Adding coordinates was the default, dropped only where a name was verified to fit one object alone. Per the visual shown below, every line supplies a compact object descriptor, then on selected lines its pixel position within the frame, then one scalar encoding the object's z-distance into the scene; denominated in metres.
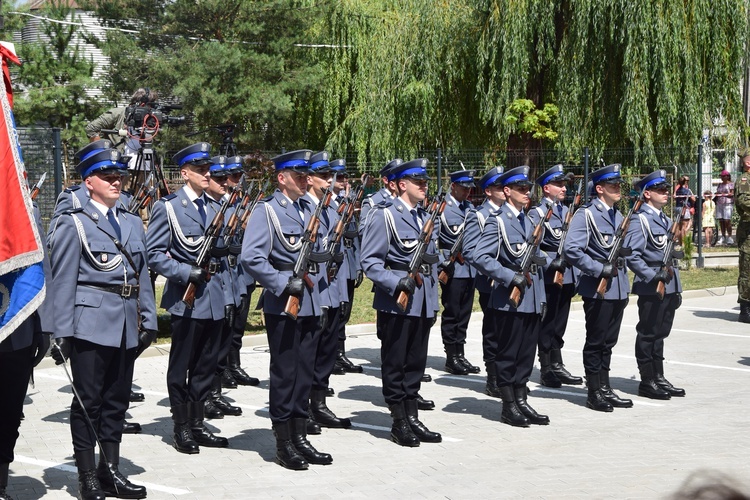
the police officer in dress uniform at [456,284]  11.48
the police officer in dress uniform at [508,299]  8.83
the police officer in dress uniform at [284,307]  7.44
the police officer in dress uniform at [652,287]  9.89
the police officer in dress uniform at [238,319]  9.57
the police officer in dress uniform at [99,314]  6.55
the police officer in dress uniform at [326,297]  7.95
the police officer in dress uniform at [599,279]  9.45
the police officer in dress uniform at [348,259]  11.35
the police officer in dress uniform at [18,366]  6.38
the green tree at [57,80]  28.45
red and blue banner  5.79
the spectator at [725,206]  24.70
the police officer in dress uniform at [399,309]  8.16
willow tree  20.50
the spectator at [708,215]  23.42
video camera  11.59
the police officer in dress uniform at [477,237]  10.00
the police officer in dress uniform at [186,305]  7.95
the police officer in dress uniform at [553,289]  10.61
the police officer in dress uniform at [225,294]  8.26
